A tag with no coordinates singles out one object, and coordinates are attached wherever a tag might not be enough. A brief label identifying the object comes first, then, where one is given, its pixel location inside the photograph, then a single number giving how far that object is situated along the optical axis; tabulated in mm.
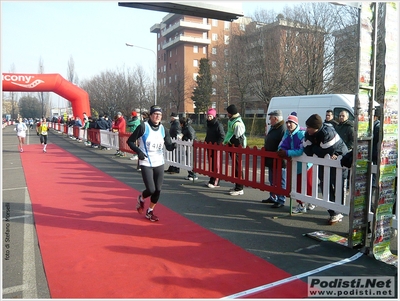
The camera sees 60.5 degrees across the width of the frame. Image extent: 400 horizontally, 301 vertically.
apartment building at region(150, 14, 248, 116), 55906
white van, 12750
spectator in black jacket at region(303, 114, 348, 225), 5570
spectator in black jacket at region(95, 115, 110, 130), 19828
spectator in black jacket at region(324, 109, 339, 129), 8720
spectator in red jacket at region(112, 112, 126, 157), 16016
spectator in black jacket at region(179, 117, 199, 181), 10023
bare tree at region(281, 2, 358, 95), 25453
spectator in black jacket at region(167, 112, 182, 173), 10718
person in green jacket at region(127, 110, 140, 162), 13273
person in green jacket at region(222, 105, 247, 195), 7911
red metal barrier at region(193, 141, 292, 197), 6305
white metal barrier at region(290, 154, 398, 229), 5129
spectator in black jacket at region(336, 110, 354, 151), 8211
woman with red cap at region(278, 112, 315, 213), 5895
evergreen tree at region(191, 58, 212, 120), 53969
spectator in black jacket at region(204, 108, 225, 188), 8891
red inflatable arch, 23750
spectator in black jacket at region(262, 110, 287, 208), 6594
